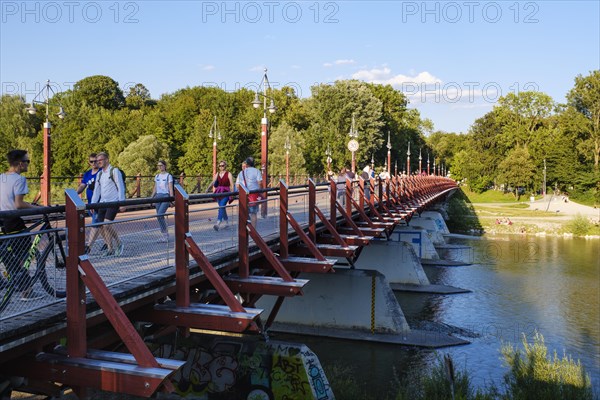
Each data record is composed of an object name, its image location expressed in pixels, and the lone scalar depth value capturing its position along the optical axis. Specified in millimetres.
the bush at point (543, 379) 12031
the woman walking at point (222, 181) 12672
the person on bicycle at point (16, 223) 5250
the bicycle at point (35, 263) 5219
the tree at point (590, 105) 89688
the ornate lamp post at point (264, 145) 17616
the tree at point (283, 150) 60969
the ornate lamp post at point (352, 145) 27641
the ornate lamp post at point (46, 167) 16244
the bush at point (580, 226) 59156
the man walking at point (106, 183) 9266
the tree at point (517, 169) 96625
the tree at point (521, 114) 107562
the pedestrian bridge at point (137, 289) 5246
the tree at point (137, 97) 94462
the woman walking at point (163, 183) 11531
